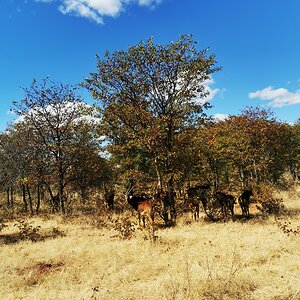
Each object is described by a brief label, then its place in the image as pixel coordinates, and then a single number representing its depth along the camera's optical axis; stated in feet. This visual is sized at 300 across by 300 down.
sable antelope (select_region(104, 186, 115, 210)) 82.89
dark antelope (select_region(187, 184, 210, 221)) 58.18
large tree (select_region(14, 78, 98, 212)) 78.18
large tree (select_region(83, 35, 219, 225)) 57.21
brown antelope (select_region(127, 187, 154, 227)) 52.83
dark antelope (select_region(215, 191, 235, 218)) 58.23
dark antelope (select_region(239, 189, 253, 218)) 58.54
